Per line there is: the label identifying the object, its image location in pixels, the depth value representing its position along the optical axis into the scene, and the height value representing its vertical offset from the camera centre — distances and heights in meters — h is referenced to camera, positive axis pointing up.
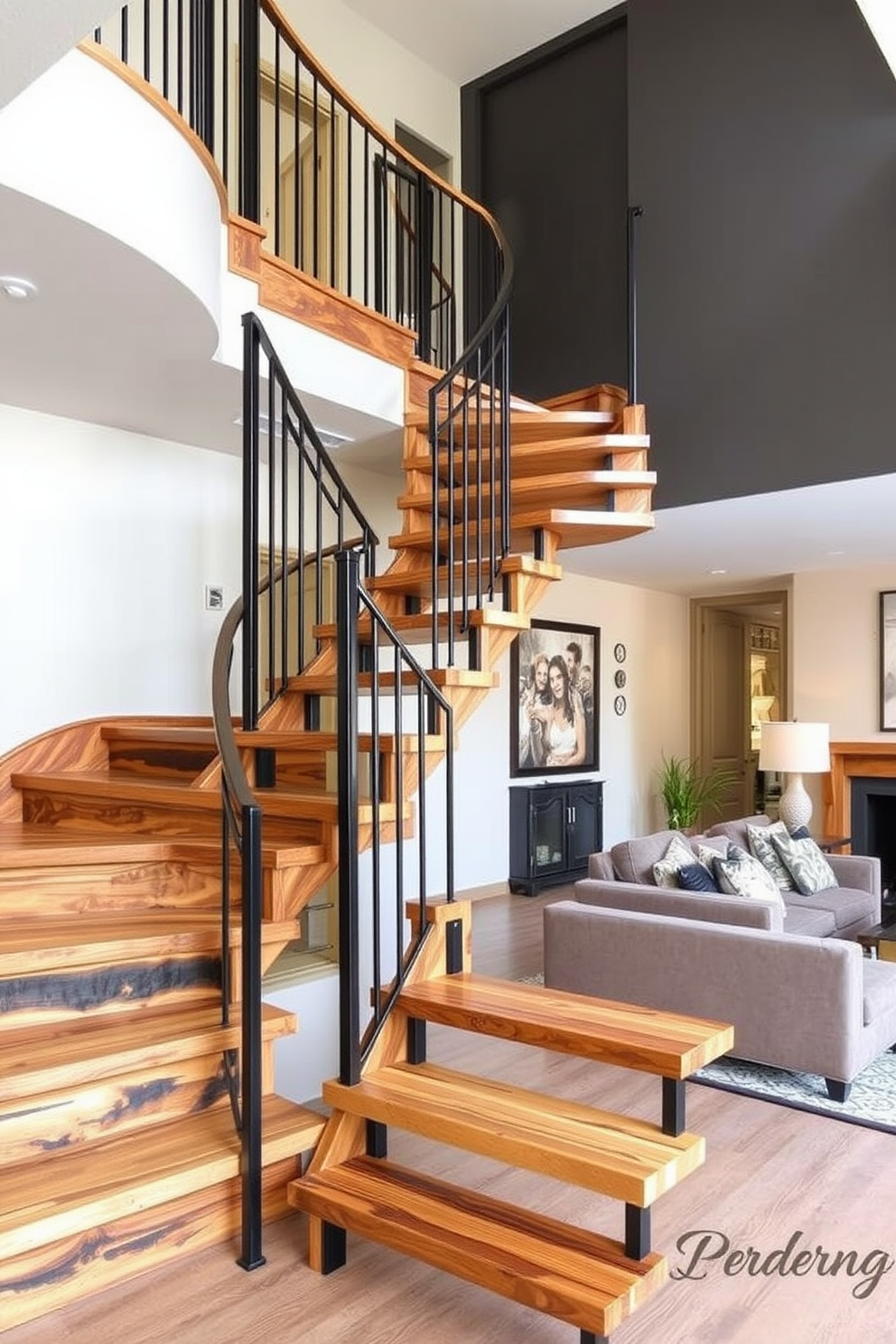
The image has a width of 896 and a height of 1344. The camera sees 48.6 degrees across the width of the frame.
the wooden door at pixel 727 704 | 10.00 +0.04
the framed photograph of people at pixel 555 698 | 7.74 +0.08
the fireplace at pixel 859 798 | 7.86 -0.73
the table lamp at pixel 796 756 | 6.68 -0.33
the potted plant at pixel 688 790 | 8.91 -0.78
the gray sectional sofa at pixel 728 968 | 3.58 -1.02
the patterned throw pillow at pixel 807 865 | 5.55 -0.90
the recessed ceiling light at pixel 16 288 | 3.10 +1.33
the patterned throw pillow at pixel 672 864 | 4.50 -0.72
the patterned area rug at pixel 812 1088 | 3.49 -1.43
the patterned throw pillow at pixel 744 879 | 4.39 -0.77
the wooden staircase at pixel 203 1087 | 2.07 -0.94
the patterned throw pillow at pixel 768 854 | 5.62 -0.84
